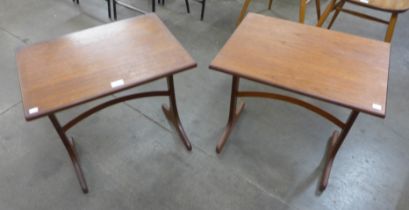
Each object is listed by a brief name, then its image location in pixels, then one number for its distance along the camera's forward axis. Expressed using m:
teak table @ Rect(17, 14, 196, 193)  1.19
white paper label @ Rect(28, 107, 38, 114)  1.13
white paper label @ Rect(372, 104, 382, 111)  1.15
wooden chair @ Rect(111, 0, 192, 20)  2.62
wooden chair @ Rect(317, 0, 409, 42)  1.87
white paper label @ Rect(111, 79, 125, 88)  1.23
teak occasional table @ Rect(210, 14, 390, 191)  1.22
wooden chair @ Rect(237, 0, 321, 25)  2.28
